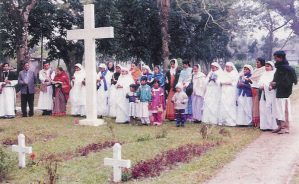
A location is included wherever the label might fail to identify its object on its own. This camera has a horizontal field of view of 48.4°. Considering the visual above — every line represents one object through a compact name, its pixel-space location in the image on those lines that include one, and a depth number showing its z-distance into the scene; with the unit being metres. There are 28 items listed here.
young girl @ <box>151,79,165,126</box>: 9.91
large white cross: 9.86
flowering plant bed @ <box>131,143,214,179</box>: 5.21
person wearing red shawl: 11.84
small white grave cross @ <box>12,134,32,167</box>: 5.65
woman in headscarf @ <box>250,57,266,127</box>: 9.38
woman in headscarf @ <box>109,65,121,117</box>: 11.03
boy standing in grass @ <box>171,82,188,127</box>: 9.40
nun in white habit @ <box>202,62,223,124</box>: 10.04
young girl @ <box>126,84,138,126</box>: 9.96
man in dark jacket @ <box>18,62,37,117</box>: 11.44
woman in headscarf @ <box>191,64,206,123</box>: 10.30
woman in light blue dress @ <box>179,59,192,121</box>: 9.99
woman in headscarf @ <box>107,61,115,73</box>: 11.75
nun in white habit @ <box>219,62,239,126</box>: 9.82
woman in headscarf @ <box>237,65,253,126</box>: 9.62
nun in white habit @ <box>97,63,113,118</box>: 11.47
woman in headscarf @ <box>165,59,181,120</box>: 10.43
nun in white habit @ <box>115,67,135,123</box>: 10.43
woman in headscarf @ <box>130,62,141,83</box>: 11.49
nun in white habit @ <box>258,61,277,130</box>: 8.88
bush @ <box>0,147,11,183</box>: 5.19
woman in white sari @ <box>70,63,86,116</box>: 11.70
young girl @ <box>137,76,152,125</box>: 9.84
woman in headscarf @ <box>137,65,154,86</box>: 10.54
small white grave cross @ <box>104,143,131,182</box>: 4.73
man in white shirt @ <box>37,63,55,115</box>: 11.93
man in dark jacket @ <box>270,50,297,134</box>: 8.40
